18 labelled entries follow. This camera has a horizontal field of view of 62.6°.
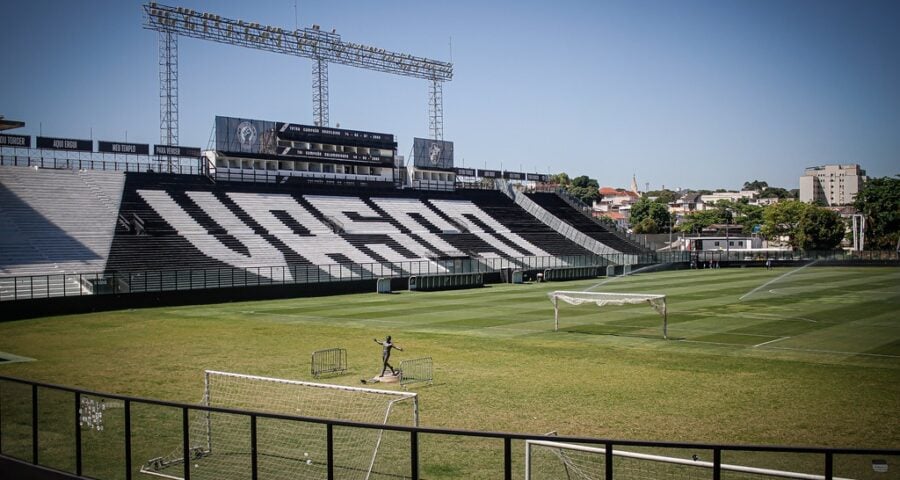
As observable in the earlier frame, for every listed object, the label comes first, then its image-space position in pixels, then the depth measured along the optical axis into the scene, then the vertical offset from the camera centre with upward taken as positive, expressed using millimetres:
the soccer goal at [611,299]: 31266 -3138
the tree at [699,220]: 175375 +2144
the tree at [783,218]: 136000 +1944
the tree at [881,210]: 118688 +3027
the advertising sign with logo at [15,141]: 63219 +7814
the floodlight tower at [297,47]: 71438 +20048
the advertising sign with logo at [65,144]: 65625 +7864
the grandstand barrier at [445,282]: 59188 -4299
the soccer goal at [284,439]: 12562 -4073
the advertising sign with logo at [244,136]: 75875 +9968
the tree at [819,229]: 122062 -81
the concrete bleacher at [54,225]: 46781 +468
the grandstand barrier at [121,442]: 7250 -2775
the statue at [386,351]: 22219 -3660
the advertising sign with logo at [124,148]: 68688 +7875
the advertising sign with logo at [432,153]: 93875 +9866
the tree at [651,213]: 165750 +3680
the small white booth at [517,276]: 67062 -4214
